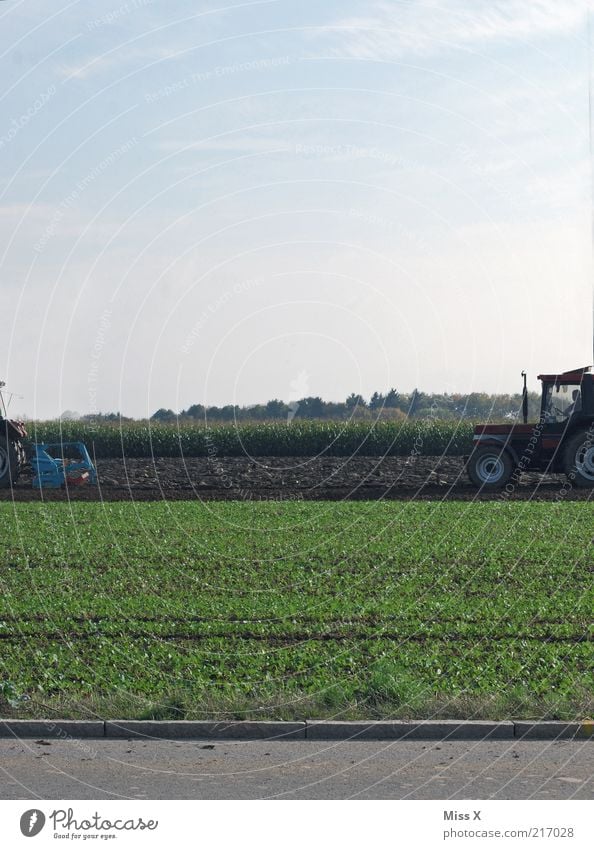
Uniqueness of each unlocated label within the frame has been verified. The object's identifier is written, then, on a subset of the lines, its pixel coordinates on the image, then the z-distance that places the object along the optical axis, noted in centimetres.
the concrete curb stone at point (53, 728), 1000
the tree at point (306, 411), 5599
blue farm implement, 3697
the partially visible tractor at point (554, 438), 3347
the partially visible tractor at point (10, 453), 3741
